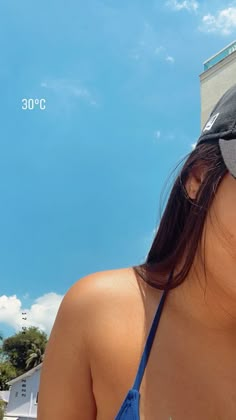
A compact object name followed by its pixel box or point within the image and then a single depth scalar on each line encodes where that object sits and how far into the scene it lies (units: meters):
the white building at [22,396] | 37.41
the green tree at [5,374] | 45.59
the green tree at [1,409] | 32.56
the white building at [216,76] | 13.98
